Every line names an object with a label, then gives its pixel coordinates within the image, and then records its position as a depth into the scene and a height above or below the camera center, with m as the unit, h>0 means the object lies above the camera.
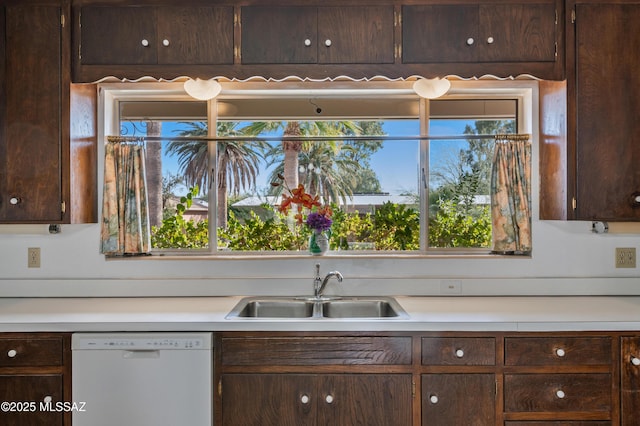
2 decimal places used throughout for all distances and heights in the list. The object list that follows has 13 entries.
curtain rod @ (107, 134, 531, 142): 2.80 +0.41
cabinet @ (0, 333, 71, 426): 2.04 -0.67
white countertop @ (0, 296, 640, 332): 2.05 -0.46
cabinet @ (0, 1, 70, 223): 2.34 +0.52
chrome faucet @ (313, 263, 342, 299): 2.48 -0.36
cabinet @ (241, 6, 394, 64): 2.35 +0.83
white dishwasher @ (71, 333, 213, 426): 2.04 -0.69
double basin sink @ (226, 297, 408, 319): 2.56 -0.50
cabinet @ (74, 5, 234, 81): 2.35 +0.83
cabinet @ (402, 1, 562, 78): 2.35 +0.82
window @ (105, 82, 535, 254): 2.83 +0.27
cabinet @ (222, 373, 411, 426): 2.06 -0.78
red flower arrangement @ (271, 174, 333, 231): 2.68 +0.02
